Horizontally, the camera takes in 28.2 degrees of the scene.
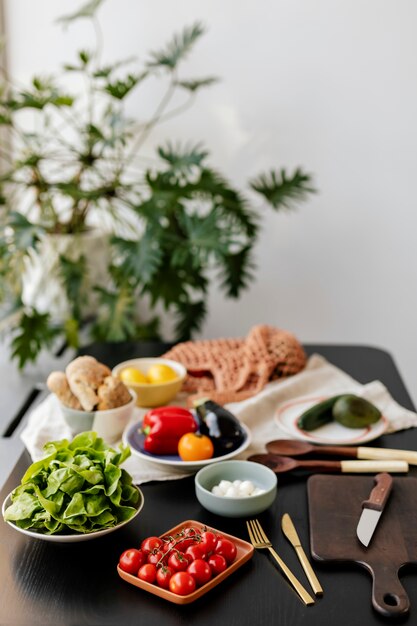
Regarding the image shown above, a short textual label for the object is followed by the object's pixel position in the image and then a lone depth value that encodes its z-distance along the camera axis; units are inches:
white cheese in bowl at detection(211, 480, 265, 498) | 47.9
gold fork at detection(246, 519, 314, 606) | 39.8
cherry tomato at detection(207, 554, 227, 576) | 40.6
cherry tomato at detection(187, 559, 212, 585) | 39.6
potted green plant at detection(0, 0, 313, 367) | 85.2
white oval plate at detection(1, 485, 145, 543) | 42.6
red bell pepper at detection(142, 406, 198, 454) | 54.6
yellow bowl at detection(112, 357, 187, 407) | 63.1
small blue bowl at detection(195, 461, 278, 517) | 46.5
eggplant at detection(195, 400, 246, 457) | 54.7
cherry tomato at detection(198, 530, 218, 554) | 41.4
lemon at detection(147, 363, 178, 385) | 64.5
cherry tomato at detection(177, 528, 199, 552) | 42.1
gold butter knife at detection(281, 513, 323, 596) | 40.4
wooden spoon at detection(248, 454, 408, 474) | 53.6
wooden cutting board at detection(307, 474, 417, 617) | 40.0
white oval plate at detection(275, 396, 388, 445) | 59.1
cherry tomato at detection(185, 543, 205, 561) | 40.7
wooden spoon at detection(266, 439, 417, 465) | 55.2
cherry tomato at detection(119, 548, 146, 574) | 40.4
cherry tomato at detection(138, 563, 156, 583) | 39.7
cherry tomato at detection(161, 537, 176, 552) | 41.4
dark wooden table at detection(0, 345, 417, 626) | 38.1
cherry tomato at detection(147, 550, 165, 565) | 40.6
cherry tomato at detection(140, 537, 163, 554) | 41.6
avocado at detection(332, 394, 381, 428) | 60.4
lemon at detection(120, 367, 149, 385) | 63.9
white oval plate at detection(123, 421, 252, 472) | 52.2
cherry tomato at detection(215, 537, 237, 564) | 41.9
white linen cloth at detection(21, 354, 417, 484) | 54.9
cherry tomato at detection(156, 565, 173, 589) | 39.4
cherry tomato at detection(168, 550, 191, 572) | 40.1
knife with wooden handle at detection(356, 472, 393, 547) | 44.8
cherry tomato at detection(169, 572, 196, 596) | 38.5
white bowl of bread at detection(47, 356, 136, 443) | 56.6
